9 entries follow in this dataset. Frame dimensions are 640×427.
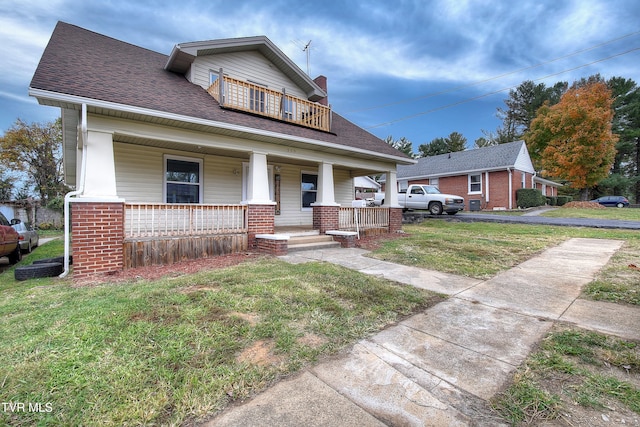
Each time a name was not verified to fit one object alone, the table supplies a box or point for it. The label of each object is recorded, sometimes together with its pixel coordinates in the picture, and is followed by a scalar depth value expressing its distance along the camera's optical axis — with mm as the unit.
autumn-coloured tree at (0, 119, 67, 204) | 21406
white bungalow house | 5332
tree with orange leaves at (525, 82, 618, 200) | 19578
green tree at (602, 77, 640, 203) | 31122
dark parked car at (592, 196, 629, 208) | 28438
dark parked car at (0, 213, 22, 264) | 6527
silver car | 8410
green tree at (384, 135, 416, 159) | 46719
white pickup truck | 16172
